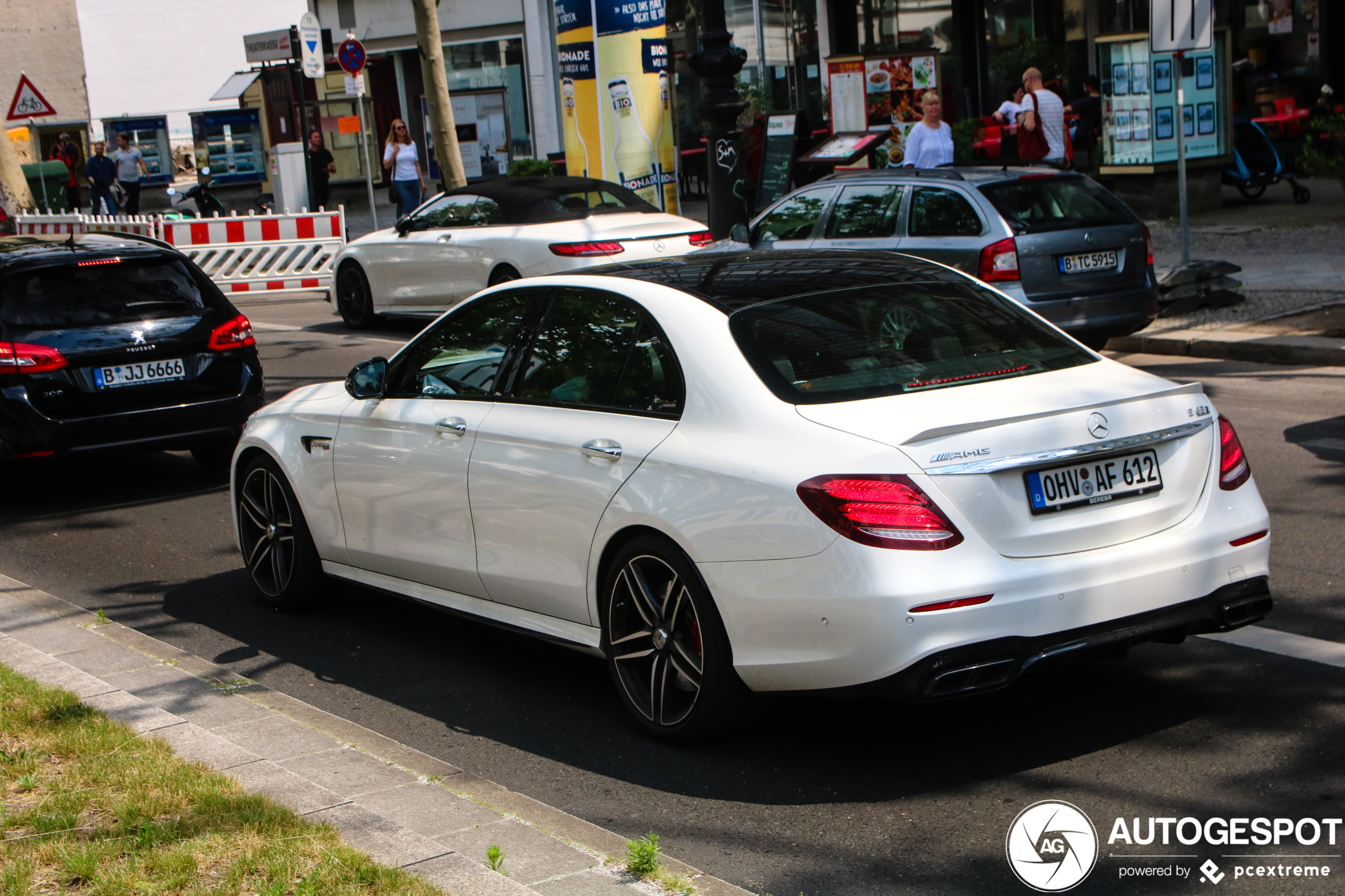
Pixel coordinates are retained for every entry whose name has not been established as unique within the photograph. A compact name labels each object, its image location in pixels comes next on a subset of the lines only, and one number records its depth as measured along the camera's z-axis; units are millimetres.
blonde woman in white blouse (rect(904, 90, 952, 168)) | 15906
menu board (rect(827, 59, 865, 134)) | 24203
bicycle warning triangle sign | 27250
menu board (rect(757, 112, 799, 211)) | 20750
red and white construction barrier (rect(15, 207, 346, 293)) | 21438
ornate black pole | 14648
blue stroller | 20297
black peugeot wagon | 9039
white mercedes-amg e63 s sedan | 4254
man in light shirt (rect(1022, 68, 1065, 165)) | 18141
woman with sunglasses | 24156
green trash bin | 37688
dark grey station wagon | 11250
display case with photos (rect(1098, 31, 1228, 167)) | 18297
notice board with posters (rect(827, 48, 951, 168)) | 23703
